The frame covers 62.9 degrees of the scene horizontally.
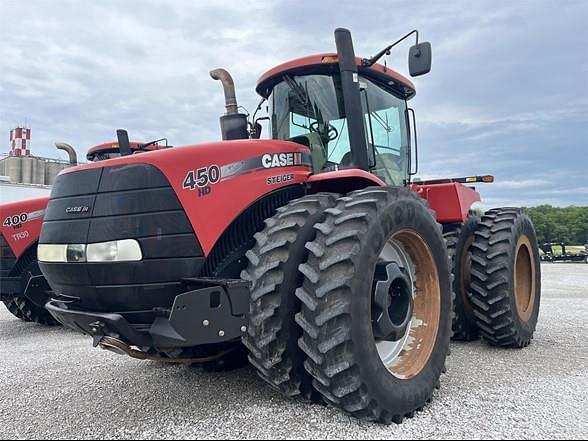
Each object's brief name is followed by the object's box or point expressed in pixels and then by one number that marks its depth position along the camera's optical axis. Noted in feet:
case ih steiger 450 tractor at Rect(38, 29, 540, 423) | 8.43
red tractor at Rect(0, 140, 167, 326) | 18.03
